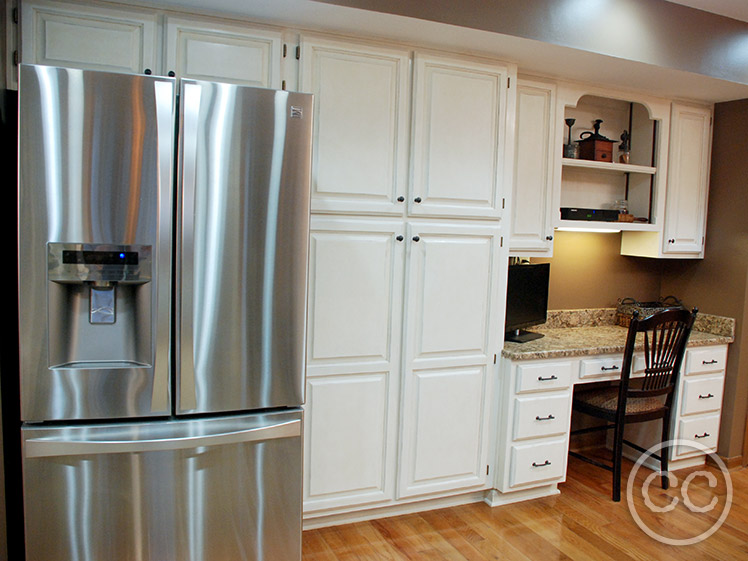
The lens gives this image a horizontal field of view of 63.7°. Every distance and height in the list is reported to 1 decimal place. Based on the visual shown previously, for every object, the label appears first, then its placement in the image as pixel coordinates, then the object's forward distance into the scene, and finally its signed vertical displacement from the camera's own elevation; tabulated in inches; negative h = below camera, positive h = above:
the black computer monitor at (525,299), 121.6 -10.8
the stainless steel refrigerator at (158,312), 66.7 -9.1
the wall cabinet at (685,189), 136.9 +14.9
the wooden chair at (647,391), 117.0 -27.8
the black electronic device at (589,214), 126.0 +7.6
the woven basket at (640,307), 143.2 -13.4
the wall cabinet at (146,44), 81.5 +27.0
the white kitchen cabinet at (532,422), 113.3 -33.5
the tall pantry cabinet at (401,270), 98.1 -4.6
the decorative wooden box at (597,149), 130.6 +22.0
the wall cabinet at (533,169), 116.0 +15.4
